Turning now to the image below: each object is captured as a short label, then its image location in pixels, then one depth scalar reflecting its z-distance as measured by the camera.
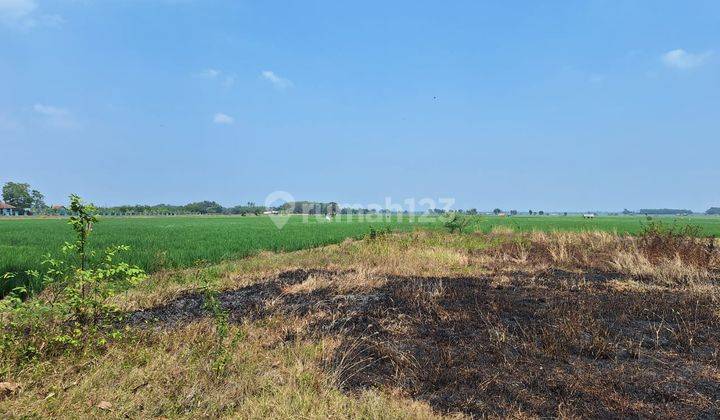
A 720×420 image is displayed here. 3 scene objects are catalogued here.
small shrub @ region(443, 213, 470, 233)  21.86
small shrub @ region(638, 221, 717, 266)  10.90
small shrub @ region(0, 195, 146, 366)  3.89
